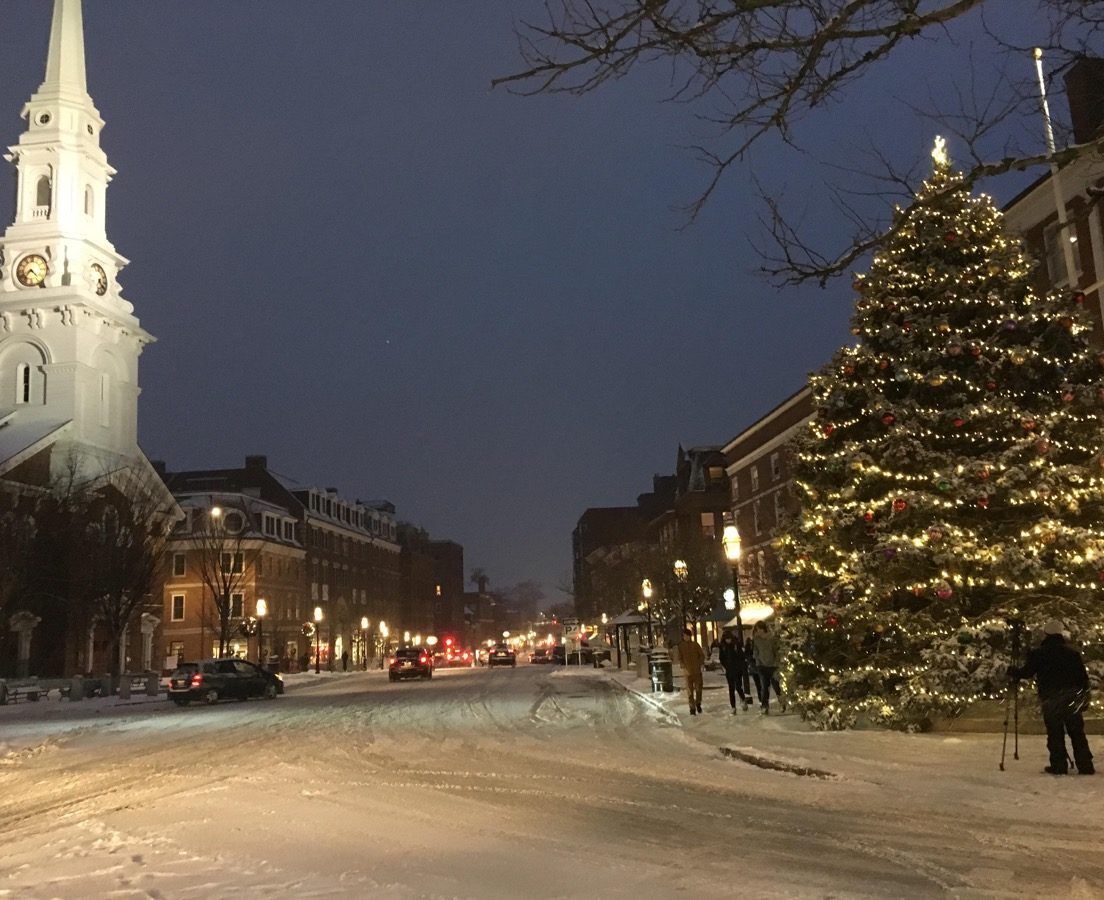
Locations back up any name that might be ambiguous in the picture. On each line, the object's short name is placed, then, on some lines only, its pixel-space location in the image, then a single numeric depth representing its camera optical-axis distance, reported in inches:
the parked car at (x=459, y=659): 3388.3
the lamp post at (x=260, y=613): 1995.0
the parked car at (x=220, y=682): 1286.9
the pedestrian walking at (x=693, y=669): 808.9
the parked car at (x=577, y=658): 2699.3
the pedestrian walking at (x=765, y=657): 753.0
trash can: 1122.7
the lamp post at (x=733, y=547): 948.1
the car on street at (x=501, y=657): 2805.1
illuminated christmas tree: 593.9
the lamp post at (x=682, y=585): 1695.9
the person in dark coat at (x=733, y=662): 808.9
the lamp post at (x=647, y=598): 1588.3
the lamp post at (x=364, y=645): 3412.2
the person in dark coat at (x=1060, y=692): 425.4
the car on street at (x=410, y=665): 1867.6
